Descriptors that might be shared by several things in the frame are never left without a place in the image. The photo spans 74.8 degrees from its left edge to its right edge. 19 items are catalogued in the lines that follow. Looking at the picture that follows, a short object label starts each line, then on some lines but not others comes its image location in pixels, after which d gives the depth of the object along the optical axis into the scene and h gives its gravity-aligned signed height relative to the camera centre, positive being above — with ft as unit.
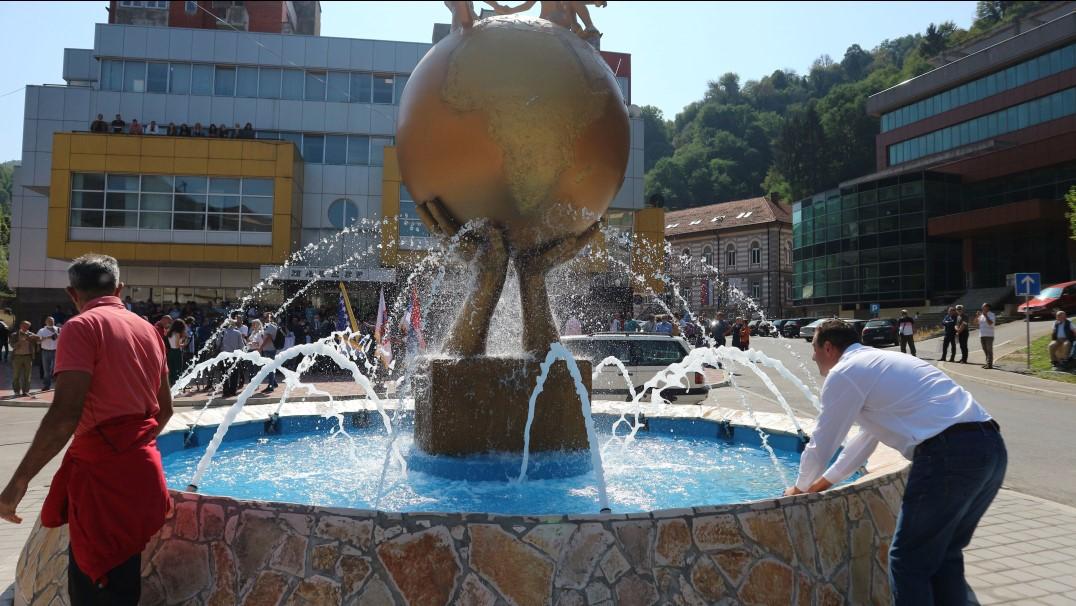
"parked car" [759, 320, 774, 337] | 147.36 +1.33
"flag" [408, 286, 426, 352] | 46.60 +0.58
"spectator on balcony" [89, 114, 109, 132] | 89.35 +25.61
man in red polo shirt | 8.93 -1.72
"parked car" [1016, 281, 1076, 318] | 97.04 +5.31
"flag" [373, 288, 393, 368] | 50.83 -0.52
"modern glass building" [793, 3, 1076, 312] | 125.29 +28.89
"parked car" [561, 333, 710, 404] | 41.04 -1.17
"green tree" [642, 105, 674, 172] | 319.27 +91.37
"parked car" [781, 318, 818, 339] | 137.39 +1.86
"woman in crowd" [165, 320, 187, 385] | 48.67 -1.17
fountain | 10.37 -3.08
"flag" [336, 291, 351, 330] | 61.98 +0.93
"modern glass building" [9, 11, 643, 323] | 89.56 +21.52
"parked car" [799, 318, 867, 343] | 110.88 +0.96
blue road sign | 56.34 +4.41
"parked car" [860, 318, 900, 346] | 95.61 +0.50
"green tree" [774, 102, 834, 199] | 227.61 +59.34
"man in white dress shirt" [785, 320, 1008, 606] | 9.80 -1.57
